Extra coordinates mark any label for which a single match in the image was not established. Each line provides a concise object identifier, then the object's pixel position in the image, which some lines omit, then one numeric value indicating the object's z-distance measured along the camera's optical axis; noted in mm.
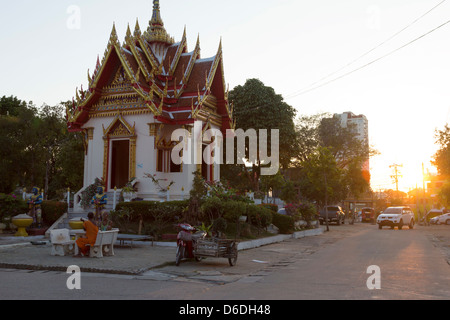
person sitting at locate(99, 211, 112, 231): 12631
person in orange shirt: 11797
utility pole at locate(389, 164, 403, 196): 74250
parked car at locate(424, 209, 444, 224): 62050
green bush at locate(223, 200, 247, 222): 16266
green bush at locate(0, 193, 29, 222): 19109
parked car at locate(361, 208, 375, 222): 51844
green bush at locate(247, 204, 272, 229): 18817
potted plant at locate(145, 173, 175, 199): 19670
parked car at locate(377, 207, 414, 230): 34969
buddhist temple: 20609
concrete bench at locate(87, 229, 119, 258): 11758
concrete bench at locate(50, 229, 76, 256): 12023
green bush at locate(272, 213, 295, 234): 22500
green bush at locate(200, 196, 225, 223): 16078
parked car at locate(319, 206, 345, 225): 40250
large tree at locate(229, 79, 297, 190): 31984
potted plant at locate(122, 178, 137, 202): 19000
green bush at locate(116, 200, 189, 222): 16641
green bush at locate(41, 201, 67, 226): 18938
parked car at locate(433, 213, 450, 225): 50656
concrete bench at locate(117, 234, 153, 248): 14225
